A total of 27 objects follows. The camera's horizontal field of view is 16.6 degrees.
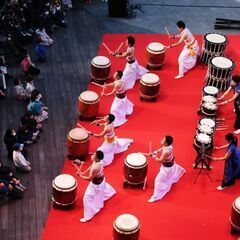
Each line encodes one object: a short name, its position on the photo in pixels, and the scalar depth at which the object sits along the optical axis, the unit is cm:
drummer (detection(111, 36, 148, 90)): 1431
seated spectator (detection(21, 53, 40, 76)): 1521
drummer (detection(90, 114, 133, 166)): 1203
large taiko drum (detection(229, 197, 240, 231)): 1057
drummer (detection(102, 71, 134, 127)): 1301
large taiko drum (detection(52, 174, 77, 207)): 1105
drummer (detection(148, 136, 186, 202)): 1118
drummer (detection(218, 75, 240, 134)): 1300
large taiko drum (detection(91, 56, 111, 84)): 1485
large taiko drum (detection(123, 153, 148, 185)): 1153
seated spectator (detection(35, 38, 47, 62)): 1612
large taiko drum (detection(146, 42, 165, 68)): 1541
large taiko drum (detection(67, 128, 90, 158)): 1234
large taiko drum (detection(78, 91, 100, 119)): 1348
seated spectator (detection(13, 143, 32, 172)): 1209
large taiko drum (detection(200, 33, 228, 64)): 1537
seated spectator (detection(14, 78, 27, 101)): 1439
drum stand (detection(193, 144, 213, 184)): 1214
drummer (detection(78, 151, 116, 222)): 1076
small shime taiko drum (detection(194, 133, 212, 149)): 1201
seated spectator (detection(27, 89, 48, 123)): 1363
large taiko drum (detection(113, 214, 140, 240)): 1018
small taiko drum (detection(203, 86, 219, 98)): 1362
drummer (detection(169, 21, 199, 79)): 1478
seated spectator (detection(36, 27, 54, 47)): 1692
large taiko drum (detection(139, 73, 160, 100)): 1418
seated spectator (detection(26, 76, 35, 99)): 1426
